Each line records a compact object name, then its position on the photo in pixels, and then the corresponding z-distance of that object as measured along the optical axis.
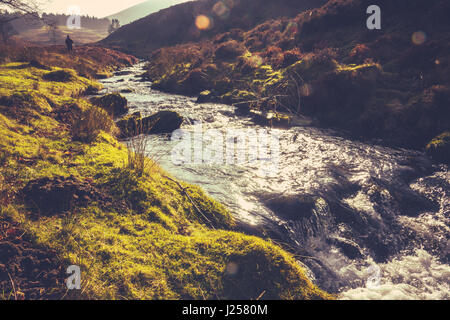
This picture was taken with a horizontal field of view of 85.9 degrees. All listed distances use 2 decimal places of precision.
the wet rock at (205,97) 15.20
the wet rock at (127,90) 16.12
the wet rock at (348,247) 4.76
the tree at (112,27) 110.94
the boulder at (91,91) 13.84
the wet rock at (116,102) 10.58
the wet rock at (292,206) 5.53
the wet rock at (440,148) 7.93
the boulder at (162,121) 8.89
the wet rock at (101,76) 20.97
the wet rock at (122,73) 24.33
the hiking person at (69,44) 22.88
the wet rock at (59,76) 11.99
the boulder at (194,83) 17.58
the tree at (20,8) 9.27
